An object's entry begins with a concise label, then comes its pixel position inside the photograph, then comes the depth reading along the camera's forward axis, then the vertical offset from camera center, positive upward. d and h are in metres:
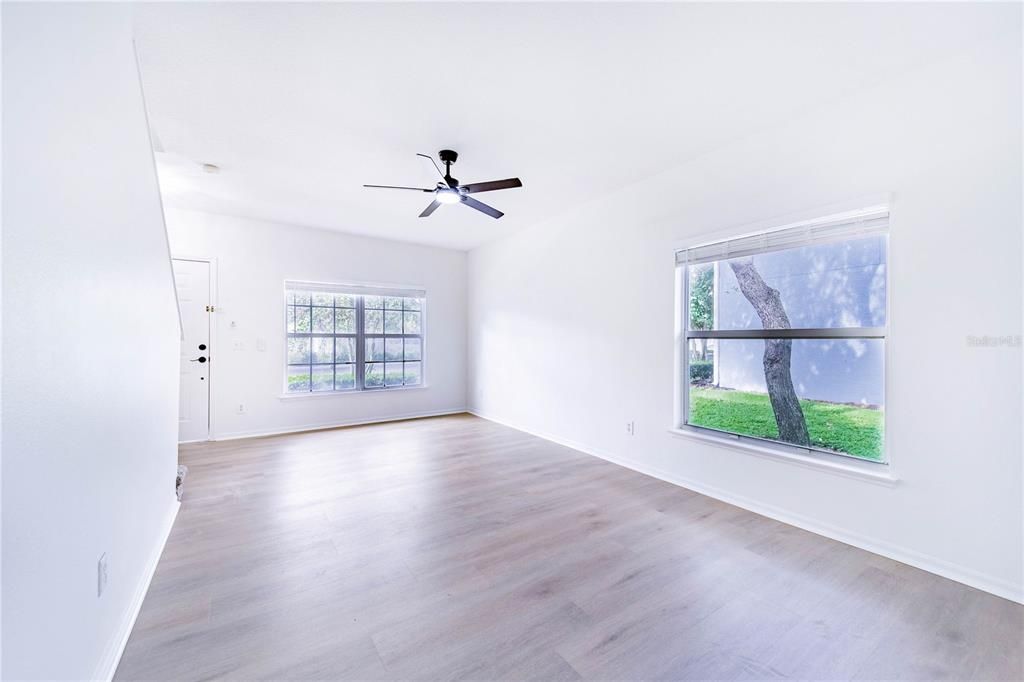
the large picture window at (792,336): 2.44 +0.04
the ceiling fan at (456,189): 2.82 +1.07
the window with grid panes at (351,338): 5.26 +0.01
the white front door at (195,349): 4.57 -0.12
